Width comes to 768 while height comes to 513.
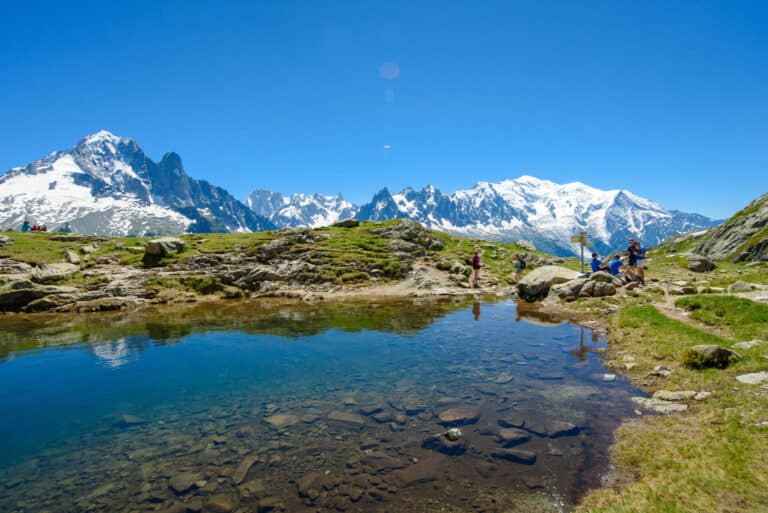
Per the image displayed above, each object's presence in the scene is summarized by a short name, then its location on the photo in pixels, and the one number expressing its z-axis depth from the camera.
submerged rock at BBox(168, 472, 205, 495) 9.70
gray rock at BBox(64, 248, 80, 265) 45.16
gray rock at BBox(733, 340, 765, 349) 15.79
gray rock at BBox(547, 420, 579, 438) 11.76
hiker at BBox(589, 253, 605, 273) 39.34
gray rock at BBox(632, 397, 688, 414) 12.62
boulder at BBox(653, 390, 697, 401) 13.20
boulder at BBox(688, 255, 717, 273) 46.06
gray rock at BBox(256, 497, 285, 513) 8.91
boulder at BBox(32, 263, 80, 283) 39.69
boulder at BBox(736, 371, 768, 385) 12.74
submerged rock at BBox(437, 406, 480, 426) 12.76
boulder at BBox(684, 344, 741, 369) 14.80
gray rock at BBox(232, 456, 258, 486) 10.04
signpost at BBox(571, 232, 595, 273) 38.62
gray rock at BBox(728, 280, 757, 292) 24.77
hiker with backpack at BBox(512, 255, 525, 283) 47.75
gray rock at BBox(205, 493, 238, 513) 8.99
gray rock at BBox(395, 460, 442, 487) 9.77
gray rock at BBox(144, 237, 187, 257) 47.59
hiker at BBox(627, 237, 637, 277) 34.78
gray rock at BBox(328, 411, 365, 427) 12.97
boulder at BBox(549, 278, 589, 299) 35.22
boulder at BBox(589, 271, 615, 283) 34.64
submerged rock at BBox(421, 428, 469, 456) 11.08
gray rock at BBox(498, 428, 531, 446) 11.46
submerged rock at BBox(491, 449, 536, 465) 10.51
